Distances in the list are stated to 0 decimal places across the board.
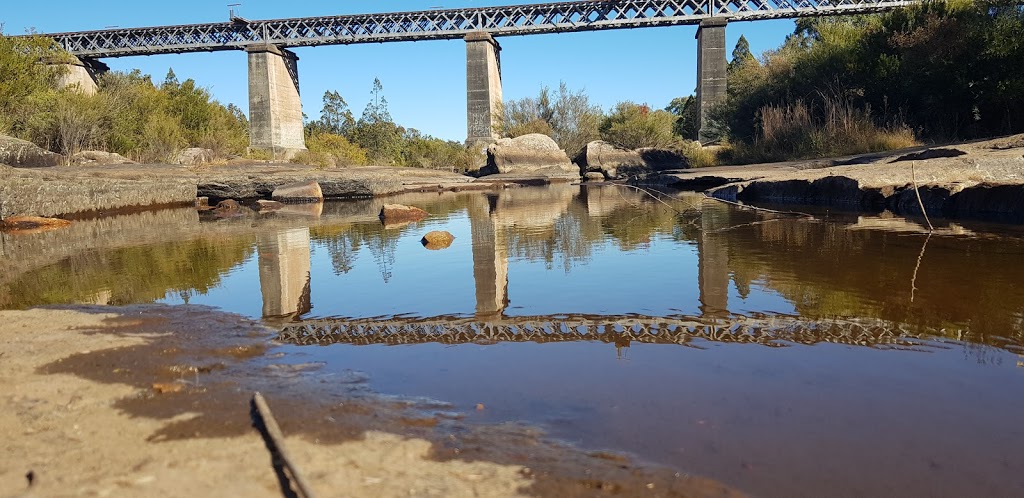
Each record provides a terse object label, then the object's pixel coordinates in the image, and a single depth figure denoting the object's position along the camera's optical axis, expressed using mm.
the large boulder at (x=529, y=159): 22859
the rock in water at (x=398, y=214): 8452
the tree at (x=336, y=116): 40438
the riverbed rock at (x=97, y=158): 15005
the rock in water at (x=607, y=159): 22016
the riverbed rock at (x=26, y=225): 7898
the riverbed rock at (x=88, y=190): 8188
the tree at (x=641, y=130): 27938
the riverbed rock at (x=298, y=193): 12695
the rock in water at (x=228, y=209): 10205
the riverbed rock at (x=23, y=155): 11297
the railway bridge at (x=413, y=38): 29438
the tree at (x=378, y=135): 37531
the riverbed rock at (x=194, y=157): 19047
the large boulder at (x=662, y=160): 21203
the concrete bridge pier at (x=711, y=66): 28953
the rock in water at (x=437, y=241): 5861
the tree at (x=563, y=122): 31266
